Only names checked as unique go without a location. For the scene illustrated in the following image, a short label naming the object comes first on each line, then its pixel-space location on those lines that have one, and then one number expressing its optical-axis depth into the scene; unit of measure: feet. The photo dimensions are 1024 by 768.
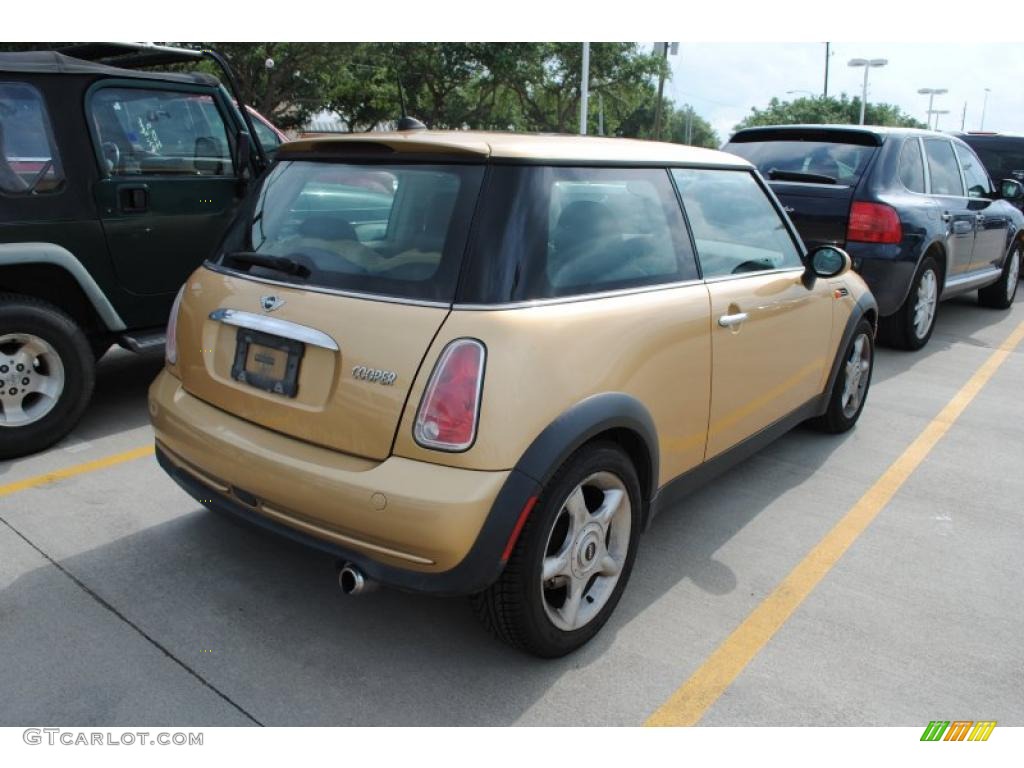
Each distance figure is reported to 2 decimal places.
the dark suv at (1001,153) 38.81
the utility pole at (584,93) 70.33
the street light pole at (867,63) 121.49
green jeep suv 14.12
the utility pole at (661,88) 115.69
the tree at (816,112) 179.01
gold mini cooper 7.70
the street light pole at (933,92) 165.37
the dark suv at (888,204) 21.34
